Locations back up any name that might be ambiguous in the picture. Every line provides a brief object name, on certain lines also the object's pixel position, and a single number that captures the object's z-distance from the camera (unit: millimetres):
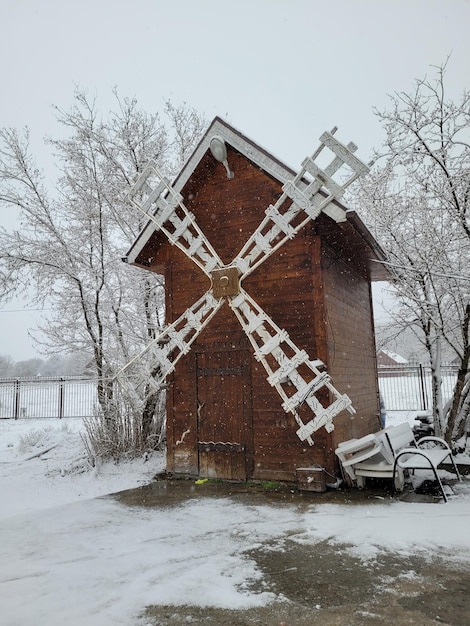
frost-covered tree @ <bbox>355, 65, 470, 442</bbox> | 9156
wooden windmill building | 7652
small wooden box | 7371
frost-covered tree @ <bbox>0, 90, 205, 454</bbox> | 12133
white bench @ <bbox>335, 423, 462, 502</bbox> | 7000
